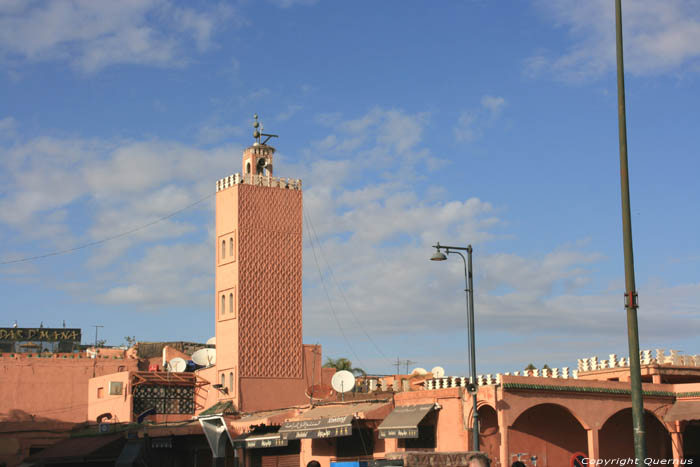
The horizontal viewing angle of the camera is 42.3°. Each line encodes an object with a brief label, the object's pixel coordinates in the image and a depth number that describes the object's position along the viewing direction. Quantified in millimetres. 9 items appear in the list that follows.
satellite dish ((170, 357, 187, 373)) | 44812
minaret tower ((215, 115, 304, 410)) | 42062
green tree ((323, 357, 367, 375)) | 57594
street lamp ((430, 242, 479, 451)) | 23855
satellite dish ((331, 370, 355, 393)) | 36344
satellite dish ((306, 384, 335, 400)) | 42712
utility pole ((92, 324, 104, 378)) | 53056
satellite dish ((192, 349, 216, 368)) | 45938
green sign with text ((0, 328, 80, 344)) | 61562
